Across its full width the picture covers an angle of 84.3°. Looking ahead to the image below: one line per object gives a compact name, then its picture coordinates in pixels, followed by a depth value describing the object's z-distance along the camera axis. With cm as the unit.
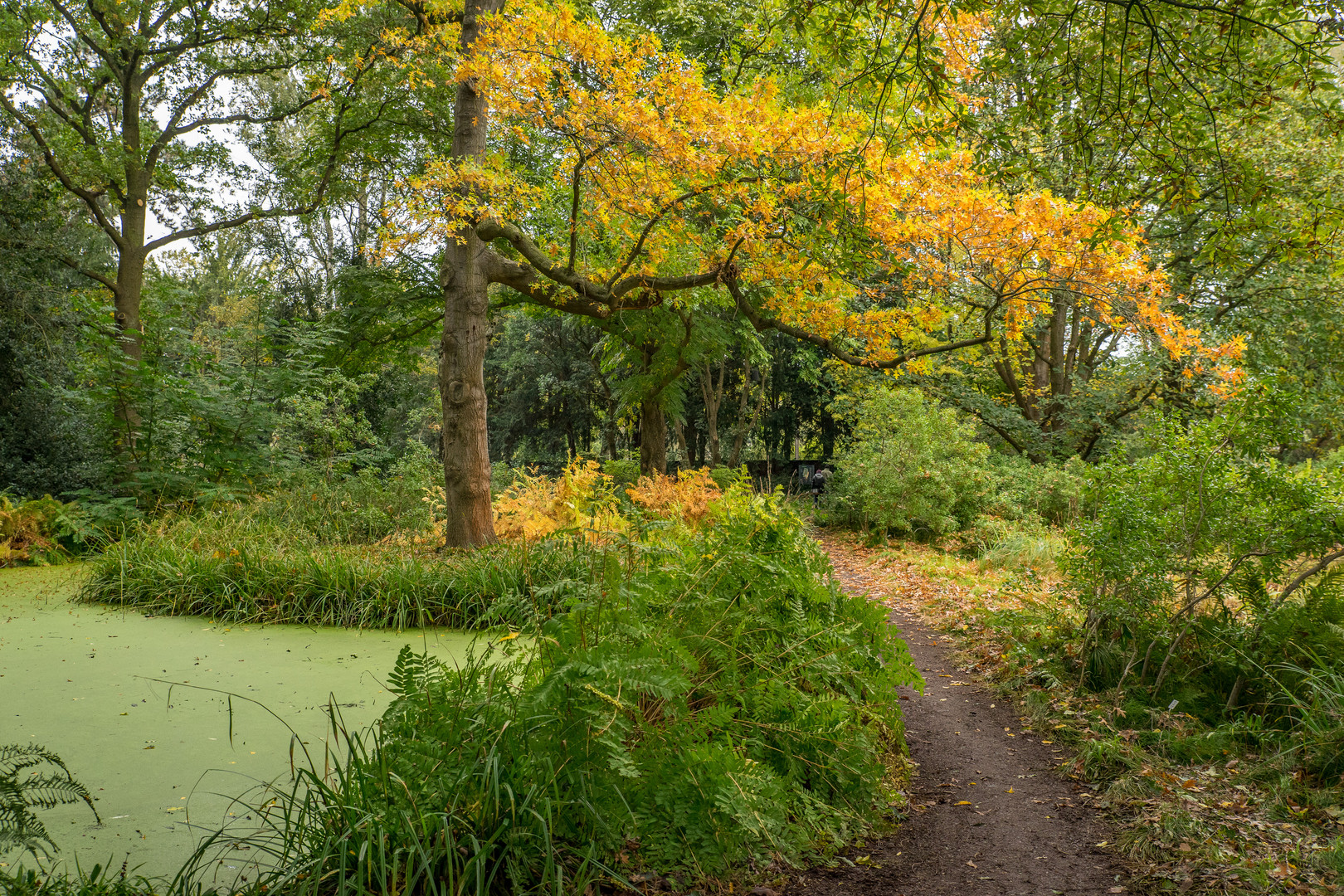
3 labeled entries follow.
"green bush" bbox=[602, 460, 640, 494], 1436
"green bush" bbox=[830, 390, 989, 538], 1081
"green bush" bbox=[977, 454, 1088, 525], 1091
